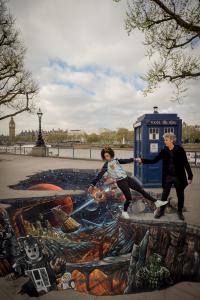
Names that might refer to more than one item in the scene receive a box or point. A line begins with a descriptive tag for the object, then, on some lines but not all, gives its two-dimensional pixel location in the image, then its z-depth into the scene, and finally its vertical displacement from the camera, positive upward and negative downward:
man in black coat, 5.33 -0.56
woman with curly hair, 5.57 -0.66
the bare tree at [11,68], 19.63 +6.86
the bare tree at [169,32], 9.25 +4.60
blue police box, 8.17 +0.28
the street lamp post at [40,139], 25.95 +0.41
